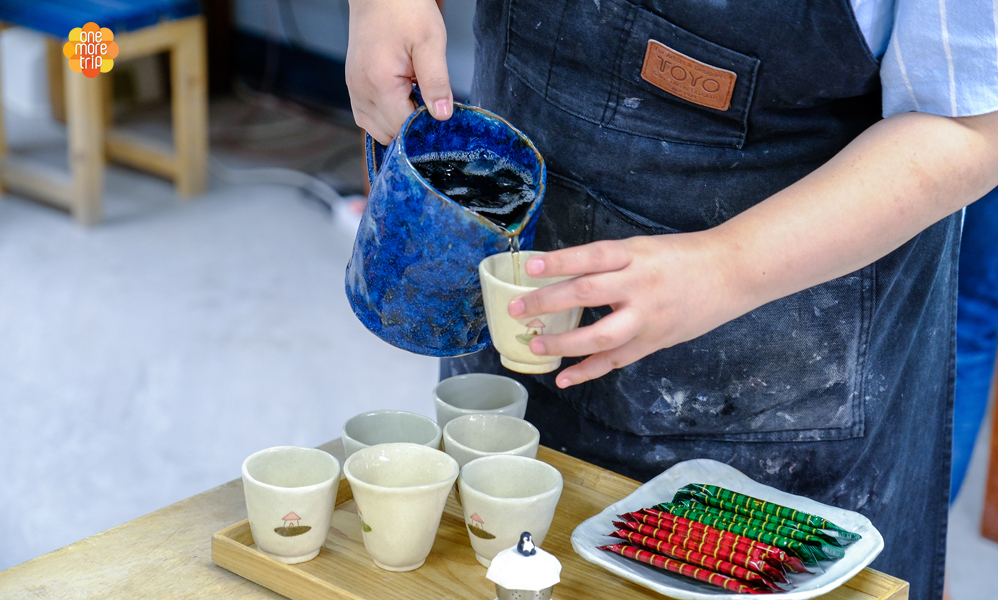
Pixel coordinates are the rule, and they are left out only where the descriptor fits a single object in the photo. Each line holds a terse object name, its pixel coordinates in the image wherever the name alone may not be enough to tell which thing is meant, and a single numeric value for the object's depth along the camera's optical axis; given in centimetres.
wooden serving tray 161
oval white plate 159
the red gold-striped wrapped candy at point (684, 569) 159
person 159
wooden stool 410
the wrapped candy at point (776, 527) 163
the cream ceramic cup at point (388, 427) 174
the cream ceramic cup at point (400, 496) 161
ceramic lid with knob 152
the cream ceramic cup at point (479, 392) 181
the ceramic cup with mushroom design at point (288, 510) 161
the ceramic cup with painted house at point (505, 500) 162
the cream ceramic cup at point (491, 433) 174
